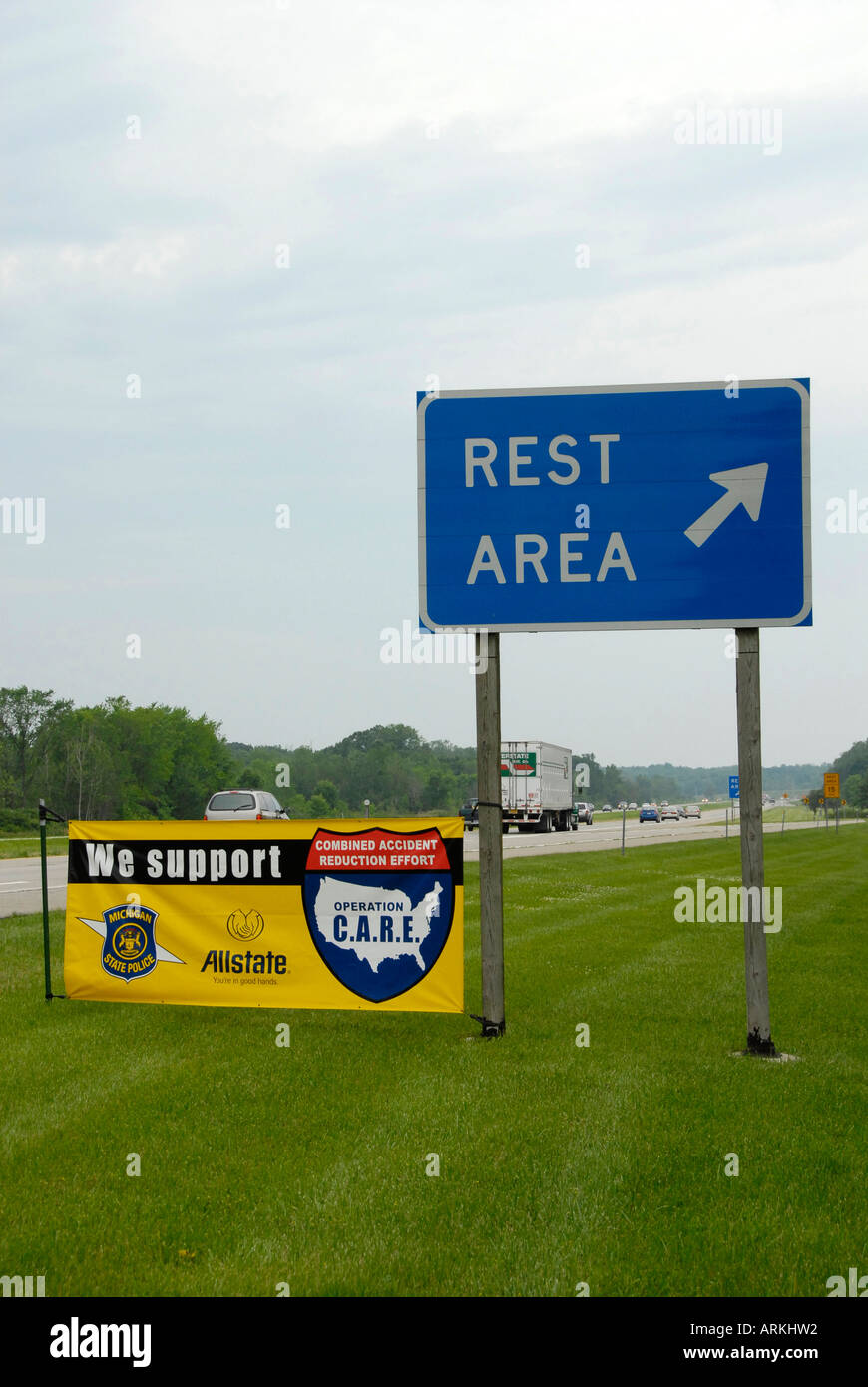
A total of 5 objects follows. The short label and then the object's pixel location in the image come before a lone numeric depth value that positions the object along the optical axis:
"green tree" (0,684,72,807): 97.12
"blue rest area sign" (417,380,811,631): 9.21
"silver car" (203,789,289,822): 32.31
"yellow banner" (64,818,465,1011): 9.54
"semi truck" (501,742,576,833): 59.38
